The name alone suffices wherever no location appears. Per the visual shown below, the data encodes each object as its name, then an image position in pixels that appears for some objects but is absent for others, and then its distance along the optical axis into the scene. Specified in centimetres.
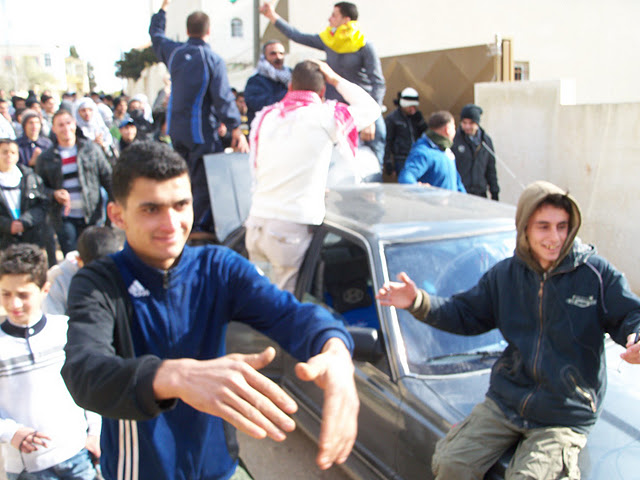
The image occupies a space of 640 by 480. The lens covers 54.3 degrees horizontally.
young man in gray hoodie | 221
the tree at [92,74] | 4872
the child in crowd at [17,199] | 543
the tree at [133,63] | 3728
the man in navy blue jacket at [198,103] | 502
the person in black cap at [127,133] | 889
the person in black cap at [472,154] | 678
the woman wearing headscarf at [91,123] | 832
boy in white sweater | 246
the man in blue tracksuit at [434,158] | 495
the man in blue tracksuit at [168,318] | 138
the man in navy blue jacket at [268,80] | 564
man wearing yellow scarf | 581
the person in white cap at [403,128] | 740
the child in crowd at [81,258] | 311
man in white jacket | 361
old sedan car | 251
